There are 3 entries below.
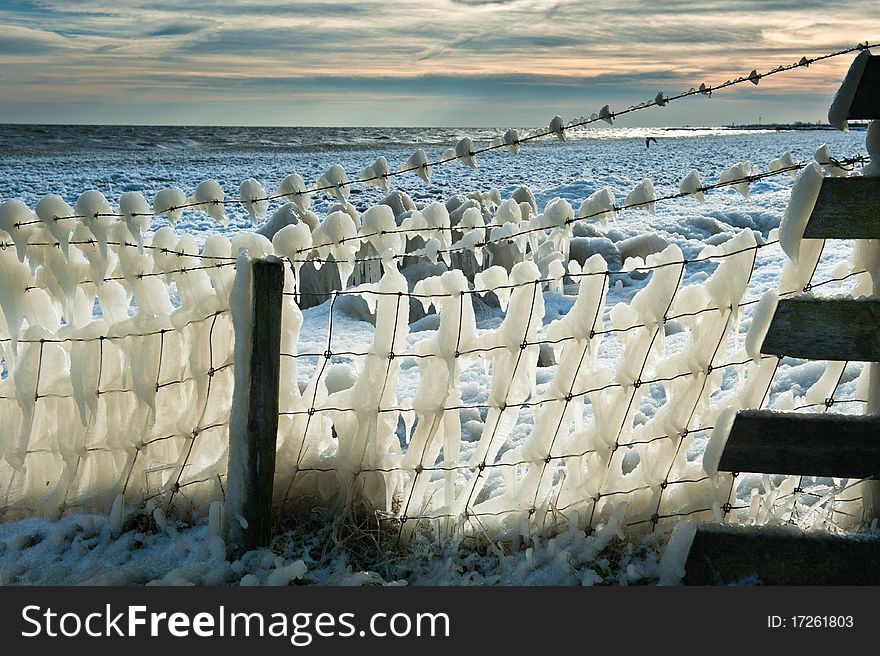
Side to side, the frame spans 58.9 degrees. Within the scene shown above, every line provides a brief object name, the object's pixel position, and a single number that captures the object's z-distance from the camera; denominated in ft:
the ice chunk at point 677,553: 8.54
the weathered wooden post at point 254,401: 8.88
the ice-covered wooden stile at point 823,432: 7.72
